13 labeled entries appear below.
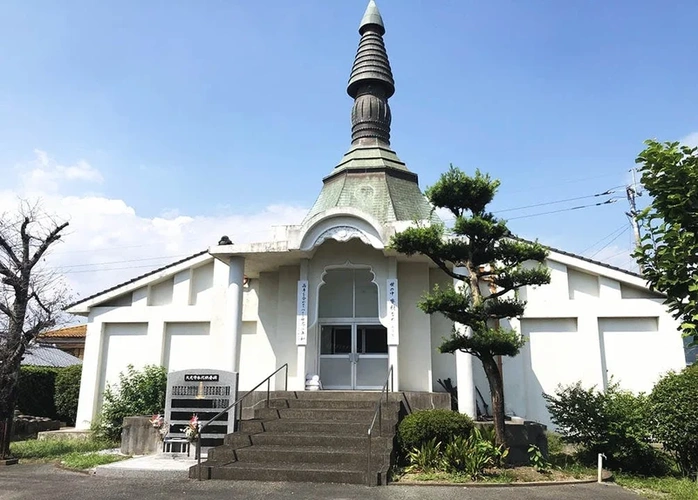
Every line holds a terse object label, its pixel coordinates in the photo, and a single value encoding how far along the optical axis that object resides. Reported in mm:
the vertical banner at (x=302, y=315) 13641
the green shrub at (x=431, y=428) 9680
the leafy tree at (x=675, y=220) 9227
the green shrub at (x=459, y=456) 9107
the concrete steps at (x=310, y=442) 8992
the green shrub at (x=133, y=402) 13969
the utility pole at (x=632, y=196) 27750
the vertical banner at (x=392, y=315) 13258
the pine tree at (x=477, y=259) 9852
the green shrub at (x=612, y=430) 10391
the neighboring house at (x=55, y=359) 25630
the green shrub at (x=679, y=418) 9578
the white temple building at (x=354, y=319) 13664
